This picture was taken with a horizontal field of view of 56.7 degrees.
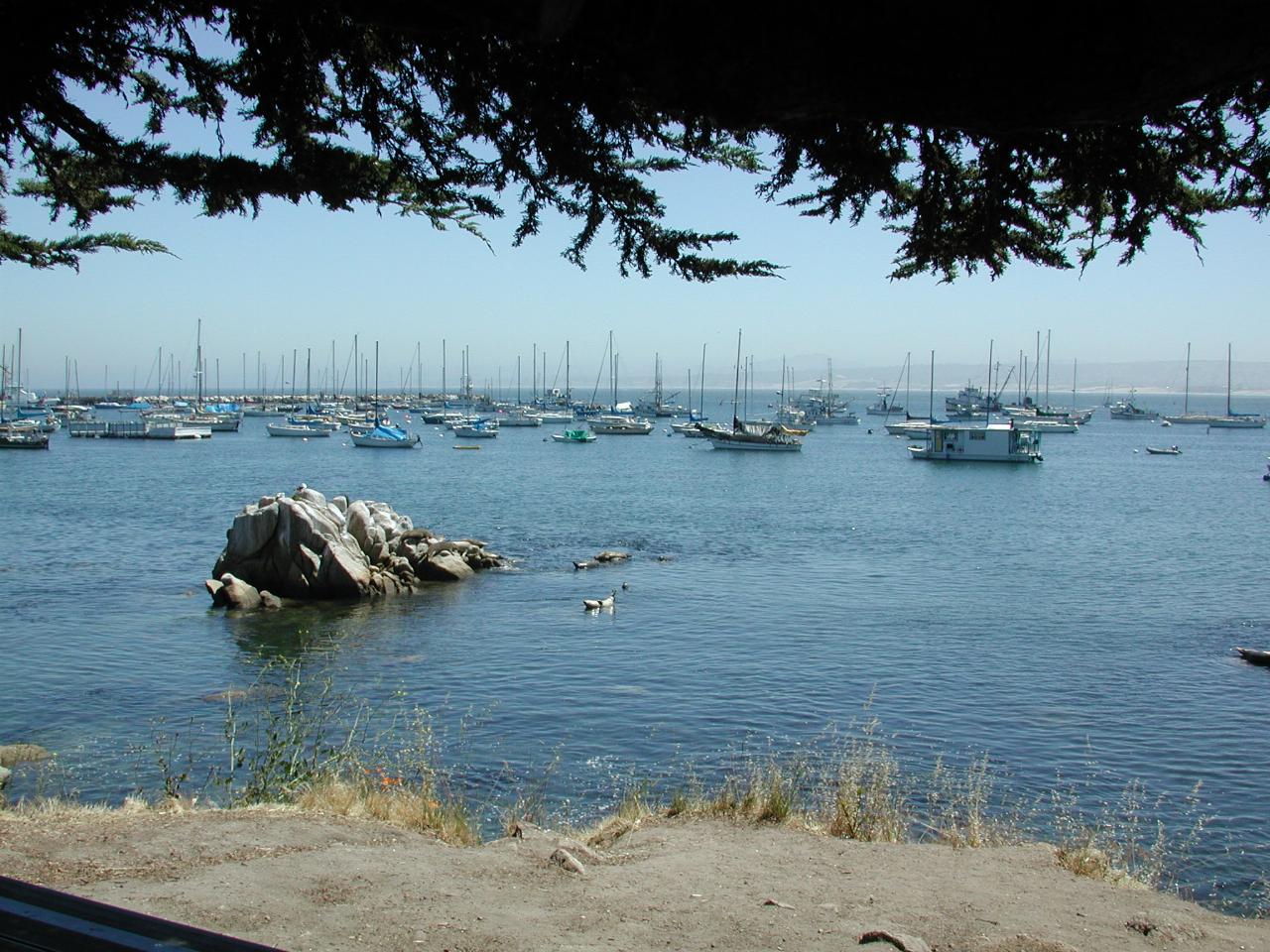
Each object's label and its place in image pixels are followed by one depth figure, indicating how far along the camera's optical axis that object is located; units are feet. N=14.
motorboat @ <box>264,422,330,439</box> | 374.43
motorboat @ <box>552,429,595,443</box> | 361.51
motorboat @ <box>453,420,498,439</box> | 368.48
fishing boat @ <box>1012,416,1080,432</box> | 458.50
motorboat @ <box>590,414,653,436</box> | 403.34
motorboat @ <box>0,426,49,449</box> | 294.25
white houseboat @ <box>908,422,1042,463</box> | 267.80
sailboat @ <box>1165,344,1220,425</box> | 530.27
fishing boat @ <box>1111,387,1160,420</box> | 585.22
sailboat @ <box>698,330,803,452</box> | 310.04
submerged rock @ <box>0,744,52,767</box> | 48.55
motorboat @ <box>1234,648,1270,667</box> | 76.89
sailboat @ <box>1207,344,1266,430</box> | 516.73
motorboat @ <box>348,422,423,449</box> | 319.27
